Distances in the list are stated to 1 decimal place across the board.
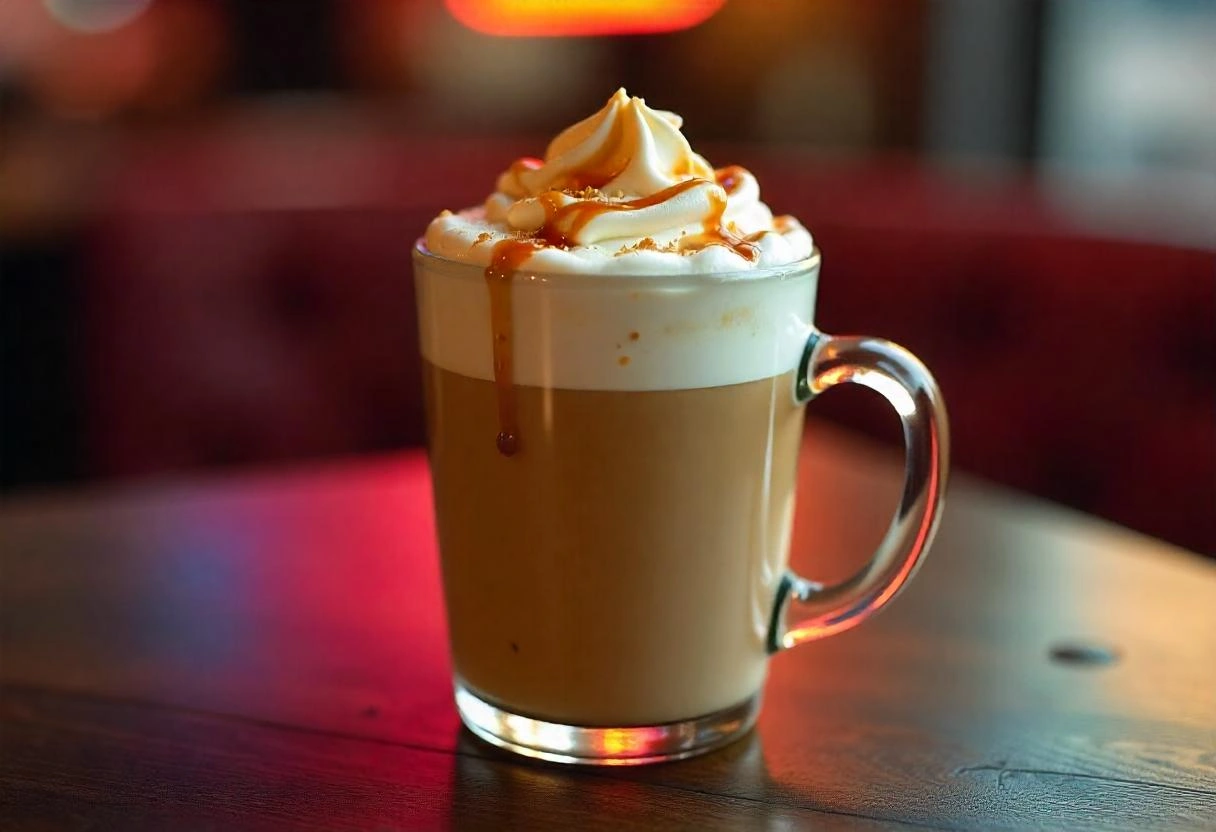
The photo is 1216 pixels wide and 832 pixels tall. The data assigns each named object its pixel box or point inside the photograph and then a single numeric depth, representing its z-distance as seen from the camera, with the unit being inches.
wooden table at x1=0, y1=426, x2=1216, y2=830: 23.1
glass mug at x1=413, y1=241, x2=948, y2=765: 22.4
